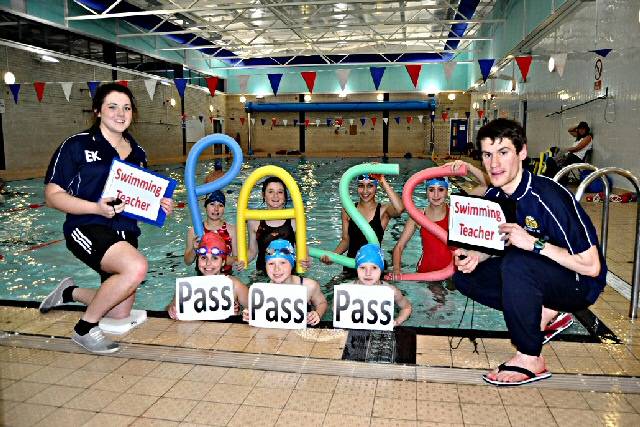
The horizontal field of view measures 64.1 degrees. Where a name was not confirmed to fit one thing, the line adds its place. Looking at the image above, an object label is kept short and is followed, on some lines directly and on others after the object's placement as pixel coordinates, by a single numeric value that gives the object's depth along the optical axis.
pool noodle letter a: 3.97
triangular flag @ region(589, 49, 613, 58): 9.32
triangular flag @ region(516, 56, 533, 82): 12.83
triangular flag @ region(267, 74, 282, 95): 13.95
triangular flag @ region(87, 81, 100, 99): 16.28
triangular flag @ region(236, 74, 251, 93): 16.30
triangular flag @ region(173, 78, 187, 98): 14.57
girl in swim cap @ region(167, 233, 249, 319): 3.73
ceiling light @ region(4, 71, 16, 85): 15.09
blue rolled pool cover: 30.50
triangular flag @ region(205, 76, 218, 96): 14.29
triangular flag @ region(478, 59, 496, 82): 11.51
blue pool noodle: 4.08
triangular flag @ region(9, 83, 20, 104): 14.99
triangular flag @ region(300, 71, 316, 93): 13.23
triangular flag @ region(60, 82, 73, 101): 16.38
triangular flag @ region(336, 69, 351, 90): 13.84
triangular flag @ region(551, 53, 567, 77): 11.02
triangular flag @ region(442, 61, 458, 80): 13.77
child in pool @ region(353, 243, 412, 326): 3.53
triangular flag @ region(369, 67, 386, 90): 12.68
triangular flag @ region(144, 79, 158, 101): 14.56
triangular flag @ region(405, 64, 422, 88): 12.76
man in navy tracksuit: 2.46
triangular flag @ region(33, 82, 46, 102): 15.71
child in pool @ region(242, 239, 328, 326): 3.48
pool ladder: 3.31
